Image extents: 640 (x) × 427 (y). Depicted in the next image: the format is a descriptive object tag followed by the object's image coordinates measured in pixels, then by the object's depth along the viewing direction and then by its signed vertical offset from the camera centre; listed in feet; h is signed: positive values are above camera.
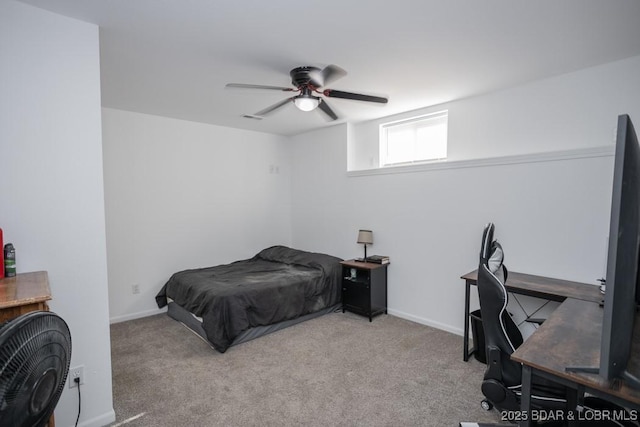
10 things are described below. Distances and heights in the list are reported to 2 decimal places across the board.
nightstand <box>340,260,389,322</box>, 12.49 -3.69
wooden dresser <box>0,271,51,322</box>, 4.23 -1.42
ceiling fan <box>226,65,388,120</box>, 7.68 +2.68
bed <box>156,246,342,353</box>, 10.19 -3.59
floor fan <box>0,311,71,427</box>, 2.51 -1.52
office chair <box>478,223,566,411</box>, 5.26 -2.80
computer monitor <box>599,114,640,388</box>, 2.83 -0.52
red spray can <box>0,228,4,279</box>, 5.34 -1.26
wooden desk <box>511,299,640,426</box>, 3.46 -2.12
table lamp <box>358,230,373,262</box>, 13.37 -1.76
